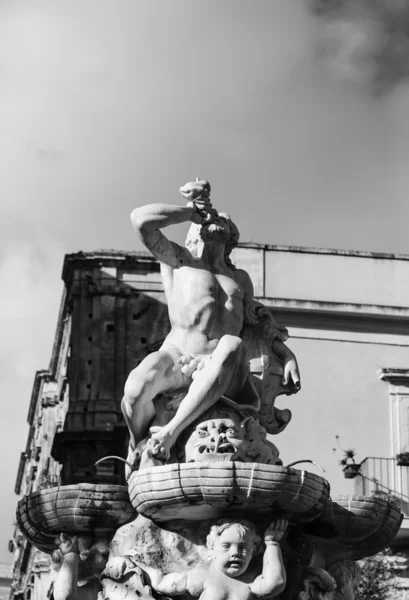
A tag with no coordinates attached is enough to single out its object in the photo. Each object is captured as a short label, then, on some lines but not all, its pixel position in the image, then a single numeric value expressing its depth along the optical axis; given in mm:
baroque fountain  11297
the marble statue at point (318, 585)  11766
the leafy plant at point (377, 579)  25078
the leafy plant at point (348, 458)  31562
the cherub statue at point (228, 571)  11195
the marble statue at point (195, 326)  11953
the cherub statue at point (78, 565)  11641
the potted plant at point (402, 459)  31469
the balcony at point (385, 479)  30719
